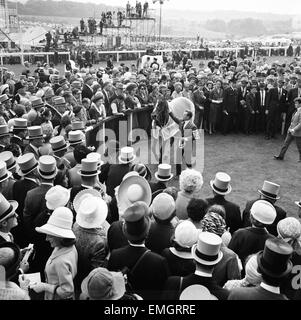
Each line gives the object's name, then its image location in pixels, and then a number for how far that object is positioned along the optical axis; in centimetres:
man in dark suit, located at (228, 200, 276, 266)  427
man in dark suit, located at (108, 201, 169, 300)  343
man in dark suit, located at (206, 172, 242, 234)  511
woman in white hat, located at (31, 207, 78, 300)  347
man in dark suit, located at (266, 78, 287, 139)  1213
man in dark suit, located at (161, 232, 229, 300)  313
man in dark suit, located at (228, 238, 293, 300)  302
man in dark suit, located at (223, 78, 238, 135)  1268
